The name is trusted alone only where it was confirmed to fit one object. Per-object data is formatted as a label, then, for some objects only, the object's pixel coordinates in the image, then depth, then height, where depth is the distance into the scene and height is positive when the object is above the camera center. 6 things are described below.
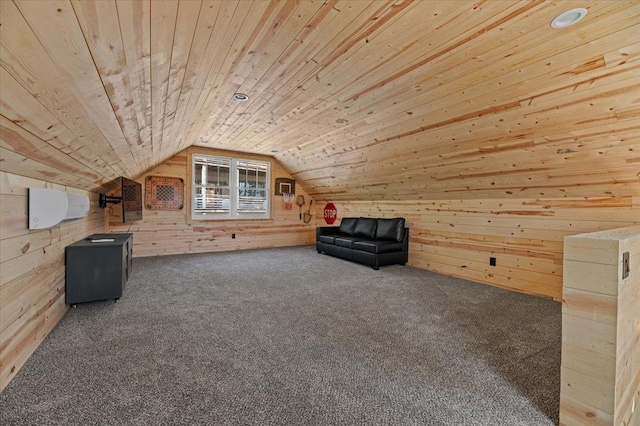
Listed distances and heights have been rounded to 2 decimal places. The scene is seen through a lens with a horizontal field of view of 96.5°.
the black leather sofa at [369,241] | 4.99 -0.62
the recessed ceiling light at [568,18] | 1.64 +1.15
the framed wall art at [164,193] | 5.89 +0.29
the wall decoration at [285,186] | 7.39 +0.58
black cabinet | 2.81 -0.66
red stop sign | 7.66 -0.13
